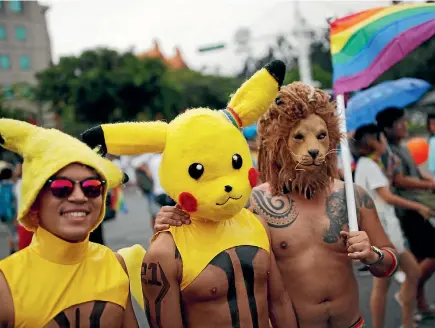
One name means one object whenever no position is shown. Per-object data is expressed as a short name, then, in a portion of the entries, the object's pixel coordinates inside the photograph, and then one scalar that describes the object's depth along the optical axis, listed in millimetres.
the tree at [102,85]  34531
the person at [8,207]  7930
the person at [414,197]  4465
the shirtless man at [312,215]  2541
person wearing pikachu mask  2166
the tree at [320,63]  45156
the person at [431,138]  5641
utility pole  10711
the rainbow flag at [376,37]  3221
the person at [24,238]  4195
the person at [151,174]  7643
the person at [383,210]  4074
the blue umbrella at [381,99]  5254
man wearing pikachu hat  1997
